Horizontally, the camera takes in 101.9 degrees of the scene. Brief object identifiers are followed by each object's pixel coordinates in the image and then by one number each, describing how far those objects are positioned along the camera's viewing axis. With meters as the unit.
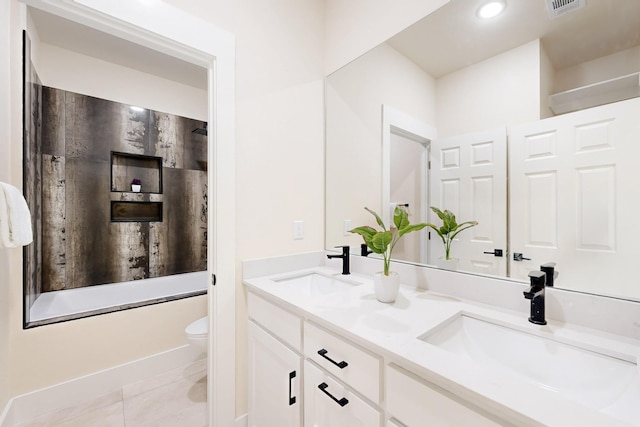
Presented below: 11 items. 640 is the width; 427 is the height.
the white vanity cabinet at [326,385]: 0.64
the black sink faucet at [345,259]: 1.54
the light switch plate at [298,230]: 1.65
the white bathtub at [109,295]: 1.85
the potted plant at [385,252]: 1.07
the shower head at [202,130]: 2.91
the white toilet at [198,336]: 1.72
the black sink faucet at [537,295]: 0.85
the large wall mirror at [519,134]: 0.82
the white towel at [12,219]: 0.94
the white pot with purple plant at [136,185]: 2.64
